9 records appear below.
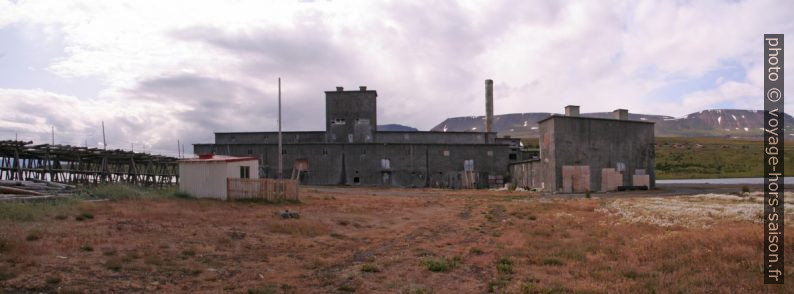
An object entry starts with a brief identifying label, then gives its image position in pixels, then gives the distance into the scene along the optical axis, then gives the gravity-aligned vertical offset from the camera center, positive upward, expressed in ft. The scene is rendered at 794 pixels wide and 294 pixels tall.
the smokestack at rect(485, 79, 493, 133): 264.93 +27.23
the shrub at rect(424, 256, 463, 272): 41.32 -8.67
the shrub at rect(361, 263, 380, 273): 40.78 -8.64
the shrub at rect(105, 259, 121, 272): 37.75 -7.53
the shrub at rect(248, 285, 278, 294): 33.12 -8.35
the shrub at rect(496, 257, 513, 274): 40.72 -8.82
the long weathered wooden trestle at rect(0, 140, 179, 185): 103.36 +0.67
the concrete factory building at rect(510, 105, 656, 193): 156.46 +0.67
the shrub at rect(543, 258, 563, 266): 43.70 -8.87
